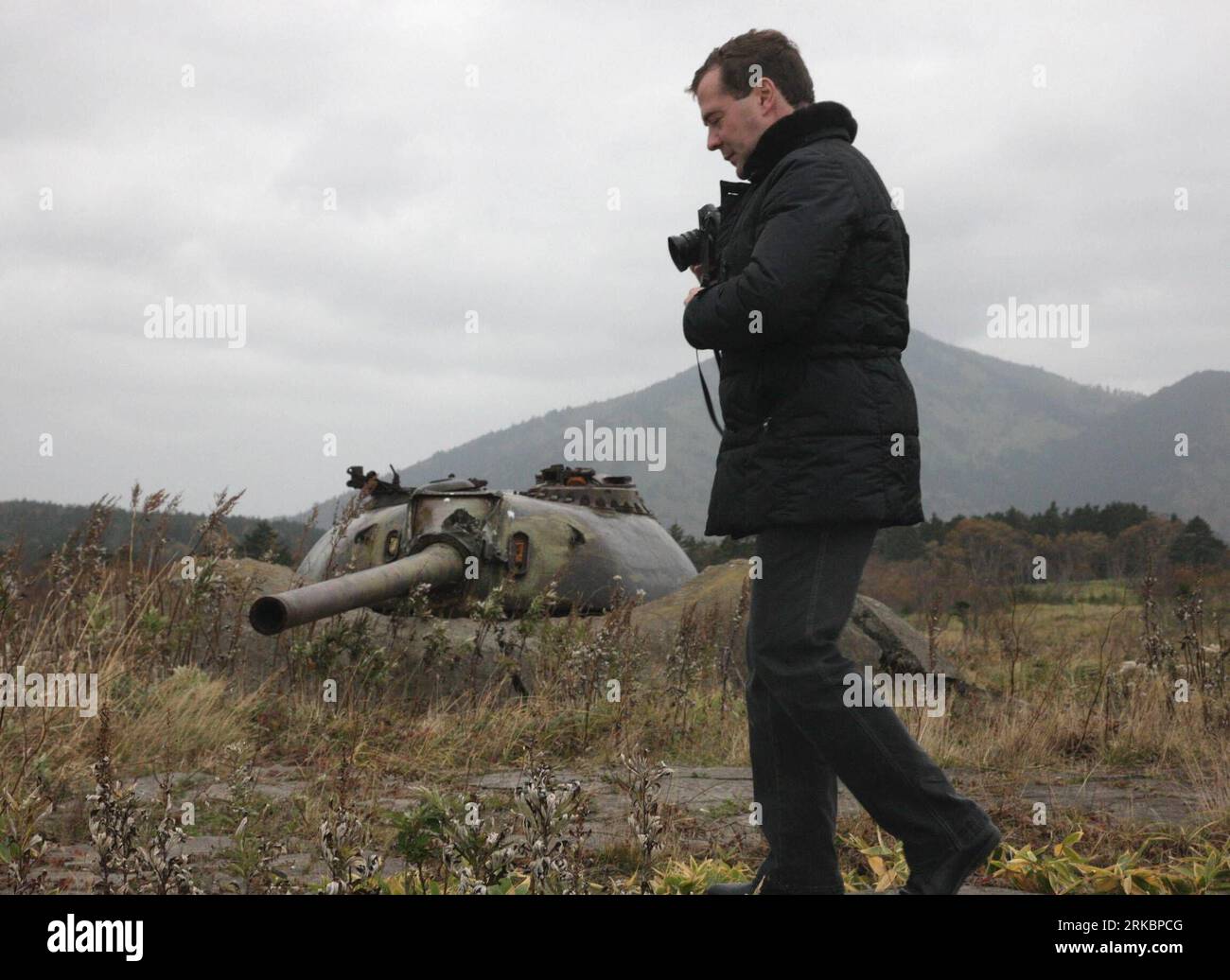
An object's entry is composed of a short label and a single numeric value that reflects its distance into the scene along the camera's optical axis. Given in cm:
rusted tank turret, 877
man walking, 287
